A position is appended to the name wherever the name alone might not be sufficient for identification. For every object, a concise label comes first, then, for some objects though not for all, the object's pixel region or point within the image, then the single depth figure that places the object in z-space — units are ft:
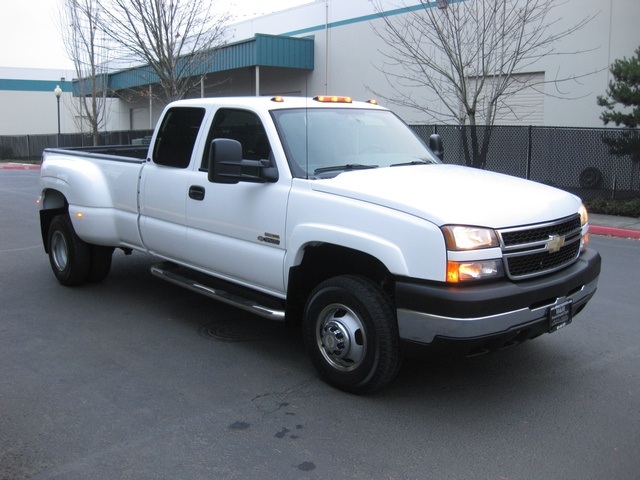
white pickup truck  13.01
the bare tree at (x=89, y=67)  83.87
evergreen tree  42.93
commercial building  53.26
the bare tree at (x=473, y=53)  52.47
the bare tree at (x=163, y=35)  59.67
